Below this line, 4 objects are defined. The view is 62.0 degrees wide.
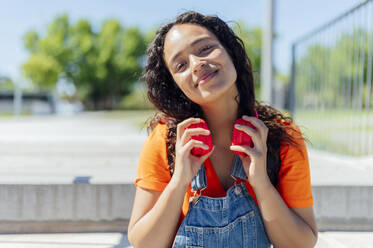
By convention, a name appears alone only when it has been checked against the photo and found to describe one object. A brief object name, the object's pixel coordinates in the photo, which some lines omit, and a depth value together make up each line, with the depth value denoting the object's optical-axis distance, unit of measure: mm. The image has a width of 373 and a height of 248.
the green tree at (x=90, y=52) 43656
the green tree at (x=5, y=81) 68500
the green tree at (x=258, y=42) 42688
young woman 1307
